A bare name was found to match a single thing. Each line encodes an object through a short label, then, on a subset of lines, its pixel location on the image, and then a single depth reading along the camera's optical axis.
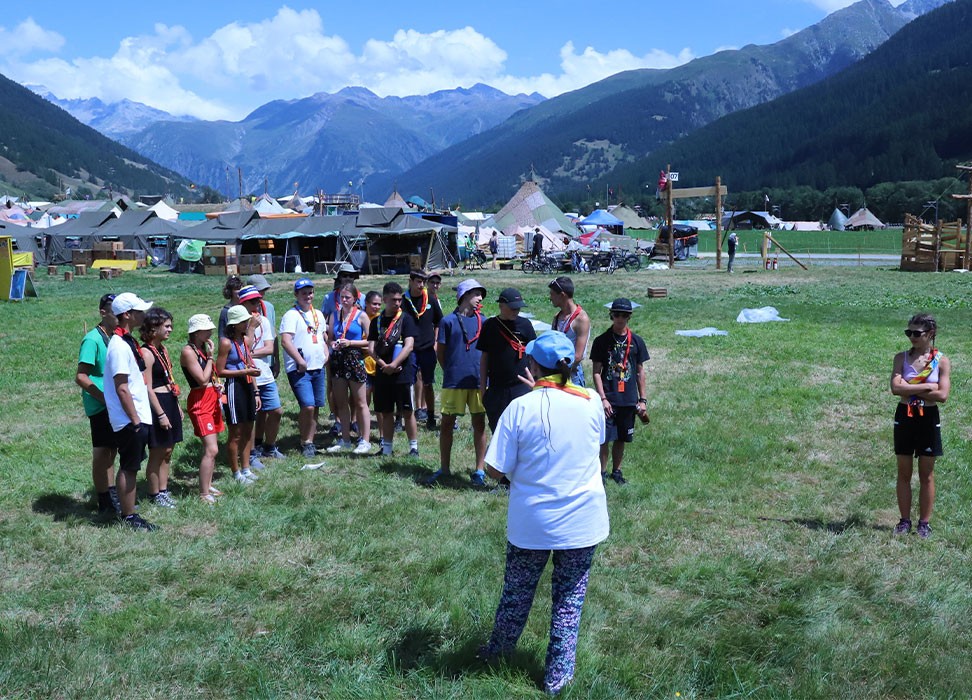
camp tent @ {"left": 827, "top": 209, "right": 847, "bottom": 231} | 114.69
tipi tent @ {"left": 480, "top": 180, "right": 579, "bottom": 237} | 51.88
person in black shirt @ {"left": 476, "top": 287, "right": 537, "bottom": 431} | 6.44
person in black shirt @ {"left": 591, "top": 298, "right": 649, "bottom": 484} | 7.04
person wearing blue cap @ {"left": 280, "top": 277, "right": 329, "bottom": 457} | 7.99
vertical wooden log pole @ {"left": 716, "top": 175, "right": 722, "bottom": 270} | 33.97
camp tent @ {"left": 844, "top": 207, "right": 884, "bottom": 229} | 112.12
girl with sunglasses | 5.70
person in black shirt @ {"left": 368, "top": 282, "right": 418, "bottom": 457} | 7.71
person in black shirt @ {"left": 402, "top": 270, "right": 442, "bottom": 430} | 8.12
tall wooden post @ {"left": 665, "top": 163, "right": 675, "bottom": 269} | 35.59
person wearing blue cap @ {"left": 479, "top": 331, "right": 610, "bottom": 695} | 3.78
